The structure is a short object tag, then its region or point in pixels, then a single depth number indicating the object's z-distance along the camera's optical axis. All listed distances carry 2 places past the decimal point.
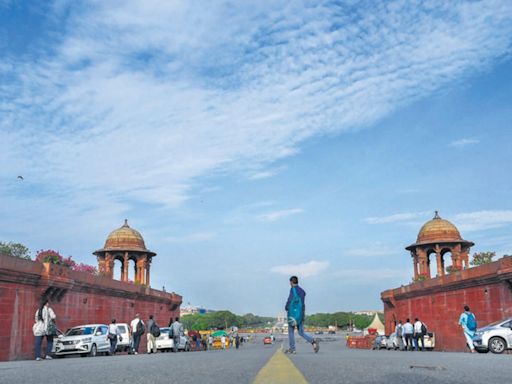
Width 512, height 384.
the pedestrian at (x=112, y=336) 22.88
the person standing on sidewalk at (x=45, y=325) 17.81
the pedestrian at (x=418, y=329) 25.06
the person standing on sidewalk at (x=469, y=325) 18.75
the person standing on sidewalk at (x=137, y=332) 22.33
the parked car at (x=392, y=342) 33.93
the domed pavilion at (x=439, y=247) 45.09
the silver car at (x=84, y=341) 21.22
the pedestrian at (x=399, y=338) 28.99
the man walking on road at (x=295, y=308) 12.59
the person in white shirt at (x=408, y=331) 25.97
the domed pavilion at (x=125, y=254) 45.81
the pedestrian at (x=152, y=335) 24.09
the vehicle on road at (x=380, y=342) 36.62
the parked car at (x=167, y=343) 28.70
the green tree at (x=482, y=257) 49.78
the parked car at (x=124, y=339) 26.66
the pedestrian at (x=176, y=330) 26.27
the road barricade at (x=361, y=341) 47.84
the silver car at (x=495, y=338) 18.08
